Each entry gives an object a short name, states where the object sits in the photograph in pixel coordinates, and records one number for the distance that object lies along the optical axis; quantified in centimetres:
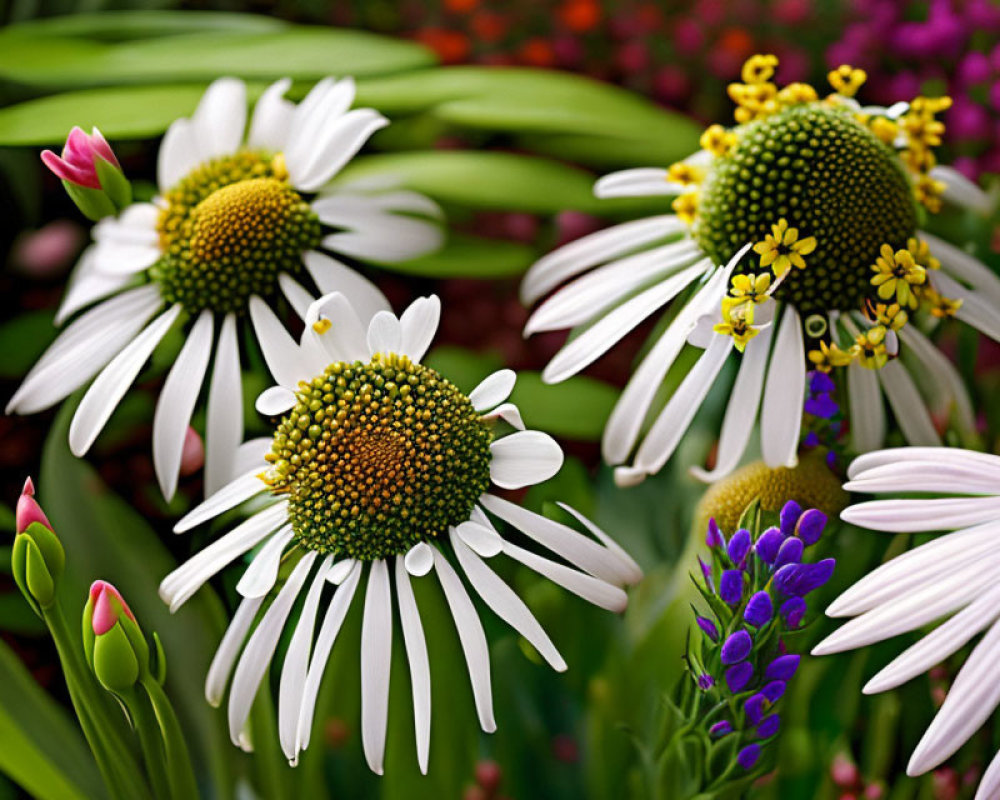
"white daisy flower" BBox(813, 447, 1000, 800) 45
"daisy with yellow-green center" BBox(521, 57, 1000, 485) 48
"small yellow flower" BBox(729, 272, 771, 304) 47
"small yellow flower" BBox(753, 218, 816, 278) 48
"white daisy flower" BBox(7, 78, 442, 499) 50
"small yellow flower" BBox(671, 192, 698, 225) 51
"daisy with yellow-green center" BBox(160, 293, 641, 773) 47
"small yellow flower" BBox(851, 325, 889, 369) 48
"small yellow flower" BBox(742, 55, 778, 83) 52
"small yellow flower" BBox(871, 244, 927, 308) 48
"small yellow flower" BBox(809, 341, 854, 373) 48
